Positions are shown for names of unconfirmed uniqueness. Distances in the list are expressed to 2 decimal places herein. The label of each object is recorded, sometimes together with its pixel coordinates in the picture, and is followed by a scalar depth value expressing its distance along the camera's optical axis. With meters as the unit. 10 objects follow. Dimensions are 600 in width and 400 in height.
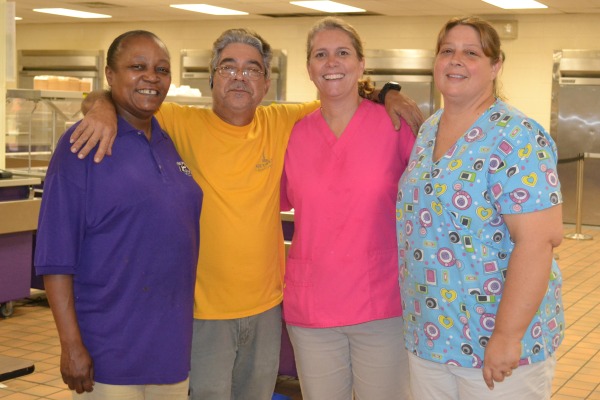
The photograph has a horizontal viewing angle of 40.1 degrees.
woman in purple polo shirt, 2.00
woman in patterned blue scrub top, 1.93
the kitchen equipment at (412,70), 11.26
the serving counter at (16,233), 5.38
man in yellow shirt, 2.39
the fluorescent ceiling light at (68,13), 11.70
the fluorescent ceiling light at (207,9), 10.65
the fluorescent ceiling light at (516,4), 9.52
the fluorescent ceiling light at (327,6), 10.05
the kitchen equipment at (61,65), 13.51
